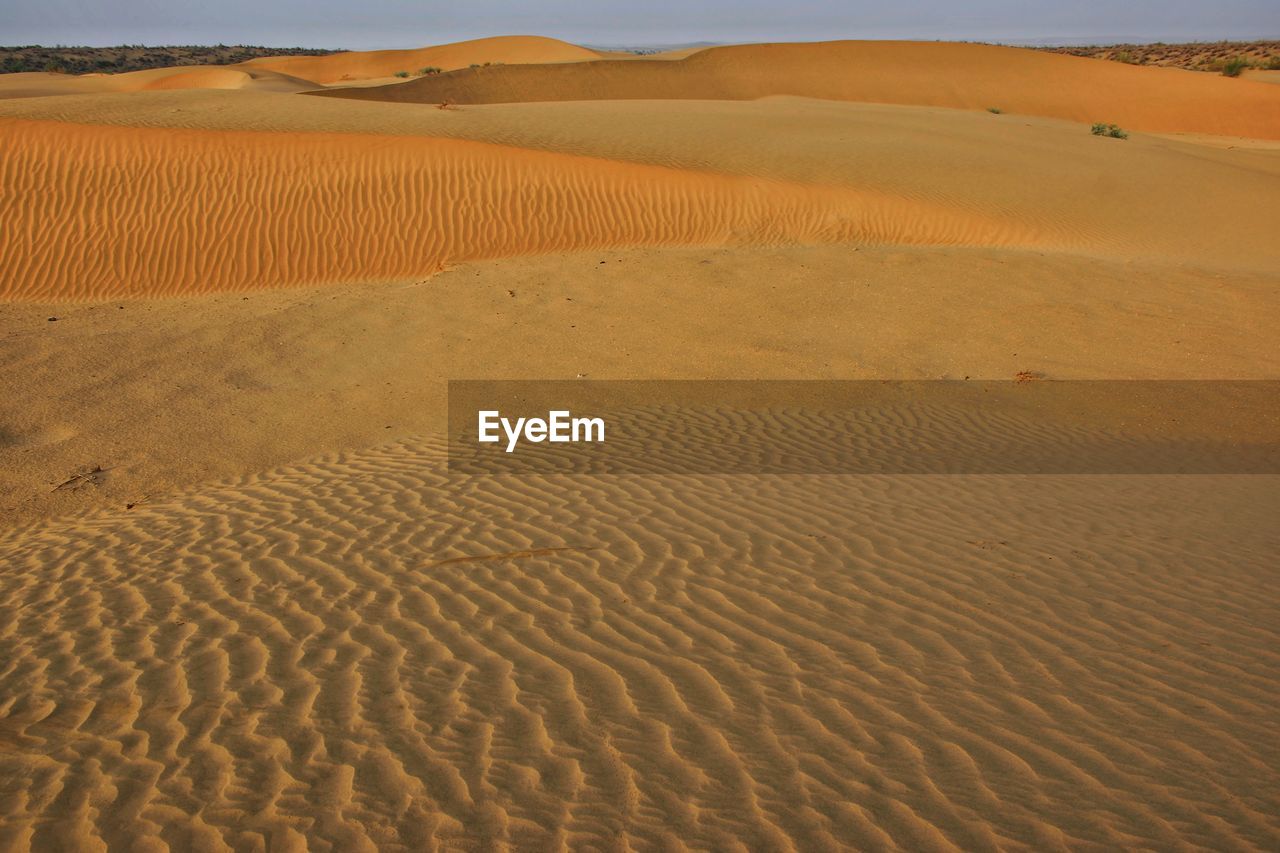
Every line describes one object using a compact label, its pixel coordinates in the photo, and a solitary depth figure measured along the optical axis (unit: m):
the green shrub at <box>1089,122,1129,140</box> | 25.36
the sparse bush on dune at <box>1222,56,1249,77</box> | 42.28
